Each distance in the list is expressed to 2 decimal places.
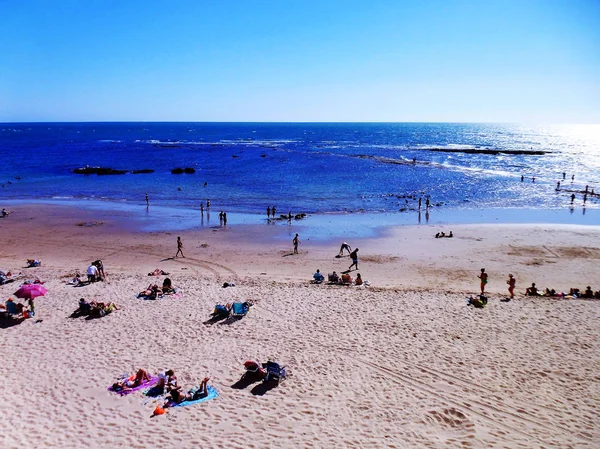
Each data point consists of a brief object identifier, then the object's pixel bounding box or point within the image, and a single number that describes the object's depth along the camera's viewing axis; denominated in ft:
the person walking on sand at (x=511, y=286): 54.65
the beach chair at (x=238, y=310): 47.70
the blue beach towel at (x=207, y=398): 31.94
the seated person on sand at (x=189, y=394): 32.14
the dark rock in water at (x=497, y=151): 298.15
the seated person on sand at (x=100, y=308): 47.44
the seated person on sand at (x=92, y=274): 59.11
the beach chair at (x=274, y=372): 34.78
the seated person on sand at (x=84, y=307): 47.88
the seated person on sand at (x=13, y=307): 46.43
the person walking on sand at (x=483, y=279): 56.25
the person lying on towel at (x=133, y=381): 33.81
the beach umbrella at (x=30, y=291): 46.91
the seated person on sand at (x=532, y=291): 55.88
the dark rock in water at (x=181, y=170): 203.92
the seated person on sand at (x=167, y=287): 54.75
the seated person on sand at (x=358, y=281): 59.26
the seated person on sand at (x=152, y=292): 53.42
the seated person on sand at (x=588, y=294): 53.83
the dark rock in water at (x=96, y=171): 199.93
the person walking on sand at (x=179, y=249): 74.59
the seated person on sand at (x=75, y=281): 58.62
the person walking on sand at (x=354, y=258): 66.54
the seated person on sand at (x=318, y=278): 60.90
